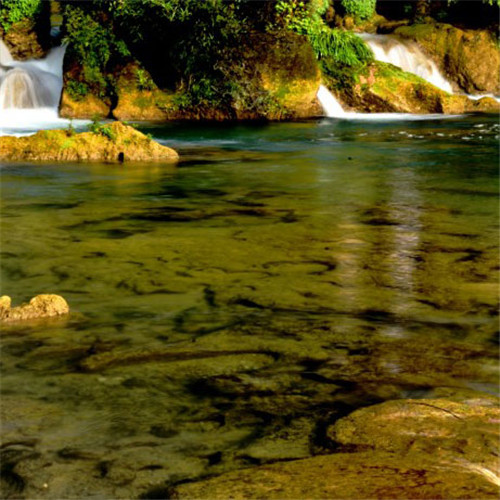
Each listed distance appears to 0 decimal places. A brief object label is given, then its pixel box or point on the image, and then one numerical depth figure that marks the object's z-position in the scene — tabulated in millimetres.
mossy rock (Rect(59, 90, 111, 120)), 21547
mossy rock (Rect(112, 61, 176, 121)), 21692
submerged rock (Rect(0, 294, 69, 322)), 5367
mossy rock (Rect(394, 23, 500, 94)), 28297
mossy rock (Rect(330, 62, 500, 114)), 23469
